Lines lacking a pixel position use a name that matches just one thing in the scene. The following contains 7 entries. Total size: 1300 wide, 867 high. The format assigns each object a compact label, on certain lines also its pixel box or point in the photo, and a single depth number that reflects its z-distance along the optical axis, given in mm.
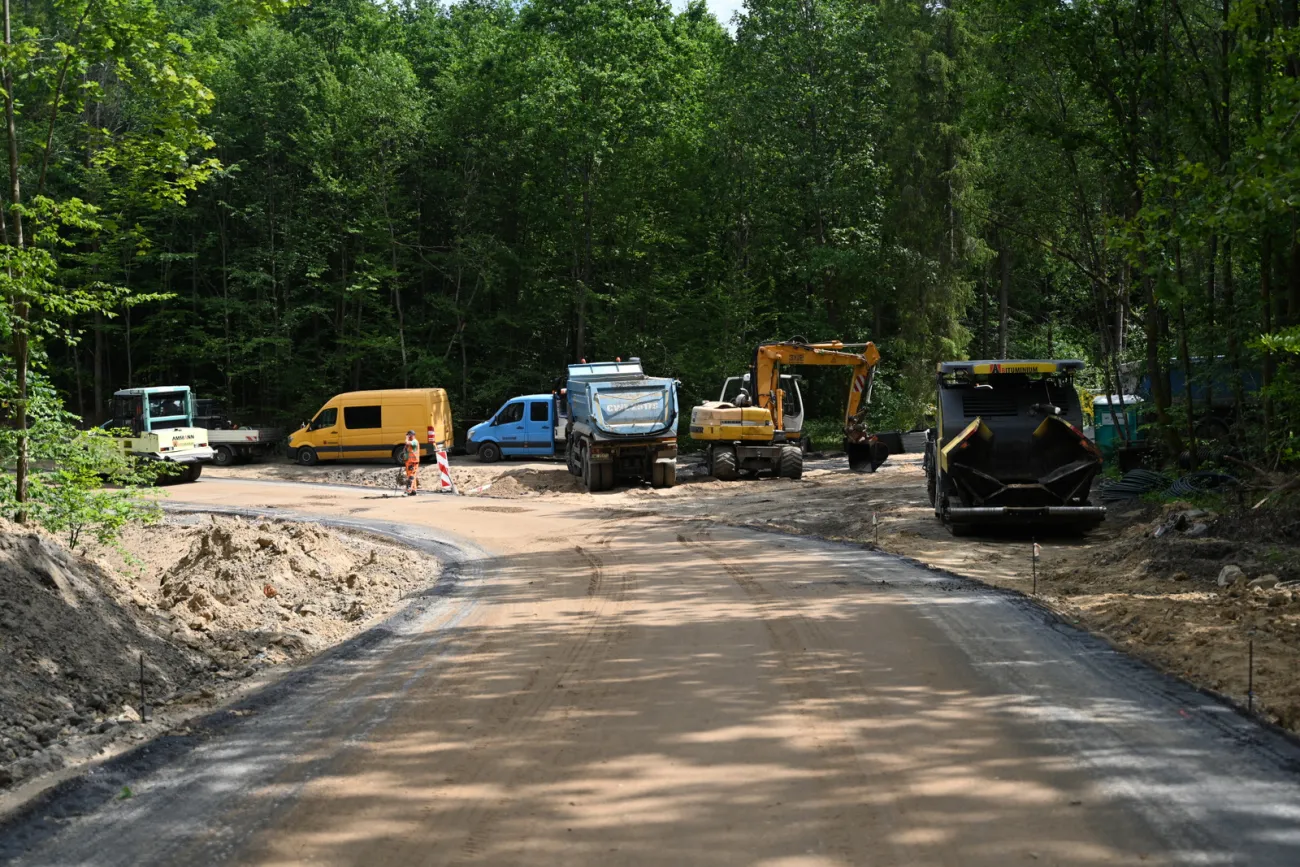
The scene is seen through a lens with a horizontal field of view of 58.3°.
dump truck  26594
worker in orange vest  26594
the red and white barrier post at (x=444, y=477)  27312
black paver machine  16344
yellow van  33906
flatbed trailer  36188
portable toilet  25156
